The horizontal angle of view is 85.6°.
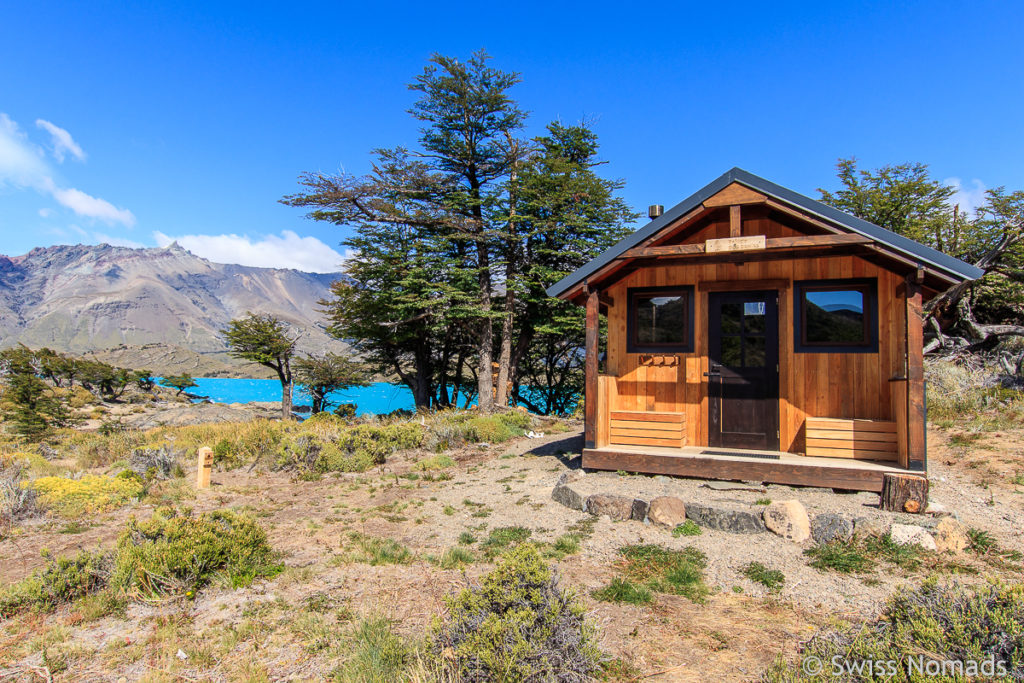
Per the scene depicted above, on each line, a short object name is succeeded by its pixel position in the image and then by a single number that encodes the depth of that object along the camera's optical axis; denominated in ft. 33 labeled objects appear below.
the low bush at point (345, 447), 37.17
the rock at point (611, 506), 23.39
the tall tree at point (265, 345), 81.71
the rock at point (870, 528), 19.27
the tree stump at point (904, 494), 21.44
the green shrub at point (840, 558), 17.29
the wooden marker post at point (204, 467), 32.24
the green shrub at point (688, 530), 21.15
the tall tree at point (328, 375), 86.99
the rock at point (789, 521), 19.97
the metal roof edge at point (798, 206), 23.00
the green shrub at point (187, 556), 17.35
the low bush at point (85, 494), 27.09
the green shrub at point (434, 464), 36.26
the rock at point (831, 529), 19.53
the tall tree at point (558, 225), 63.62
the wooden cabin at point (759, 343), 24.64
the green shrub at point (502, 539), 20.23
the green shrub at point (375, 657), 11.67
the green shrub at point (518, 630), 10.62
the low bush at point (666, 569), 16.46
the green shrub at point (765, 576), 16.43
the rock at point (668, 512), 22.00
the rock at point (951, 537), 18.25
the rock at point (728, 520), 20.92
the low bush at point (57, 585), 15.93
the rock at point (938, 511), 20.98
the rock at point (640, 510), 22.90
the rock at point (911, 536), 18.52
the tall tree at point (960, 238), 51.08
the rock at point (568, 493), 25.16
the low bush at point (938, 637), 9.91
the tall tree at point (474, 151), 64.95
